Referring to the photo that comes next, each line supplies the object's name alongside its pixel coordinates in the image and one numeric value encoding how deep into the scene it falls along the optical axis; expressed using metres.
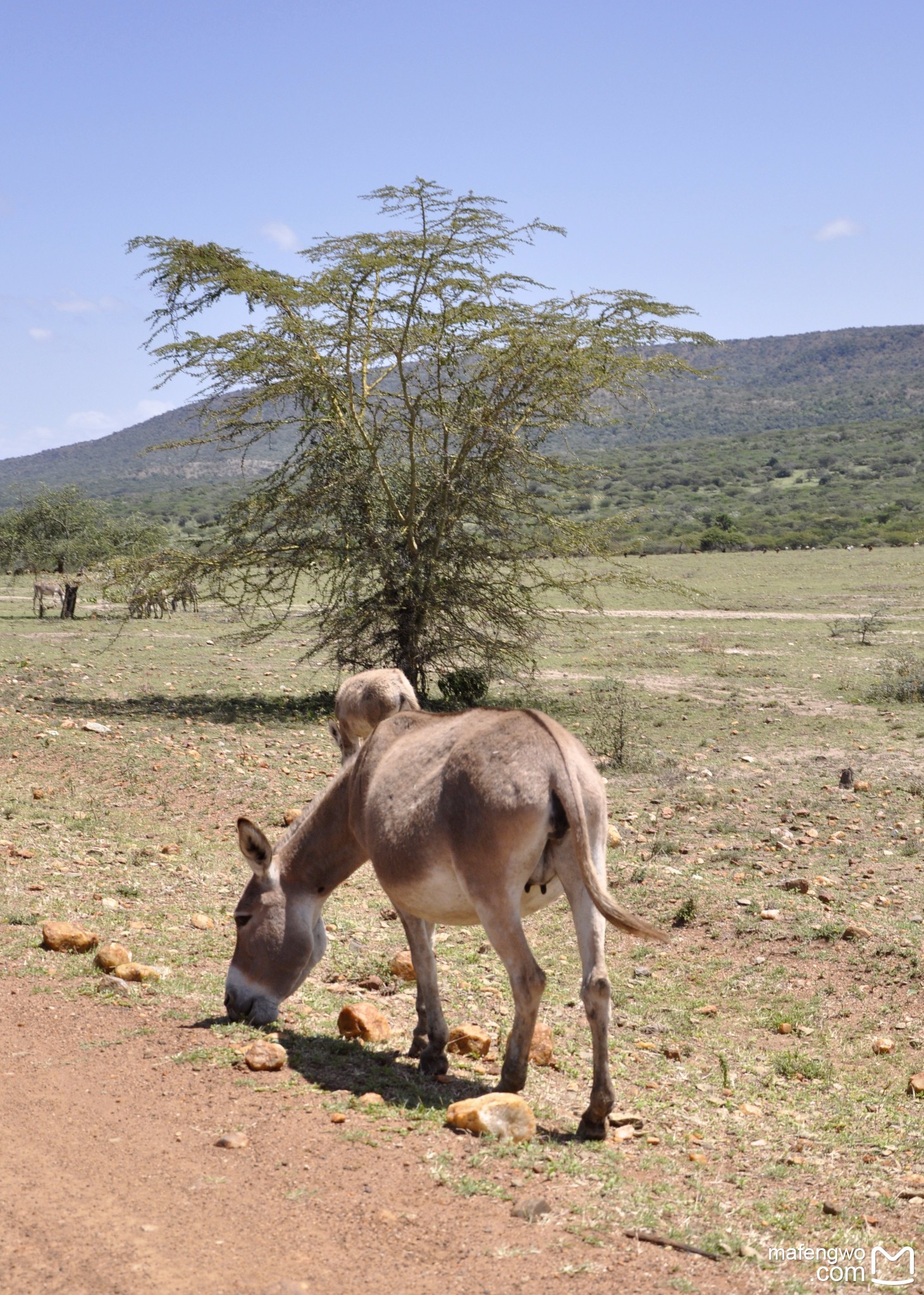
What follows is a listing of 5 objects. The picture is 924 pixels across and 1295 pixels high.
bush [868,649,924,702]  18.92
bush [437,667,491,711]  19.06
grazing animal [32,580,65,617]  35.72
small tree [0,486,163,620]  40.22
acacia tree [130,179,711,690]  17.92
